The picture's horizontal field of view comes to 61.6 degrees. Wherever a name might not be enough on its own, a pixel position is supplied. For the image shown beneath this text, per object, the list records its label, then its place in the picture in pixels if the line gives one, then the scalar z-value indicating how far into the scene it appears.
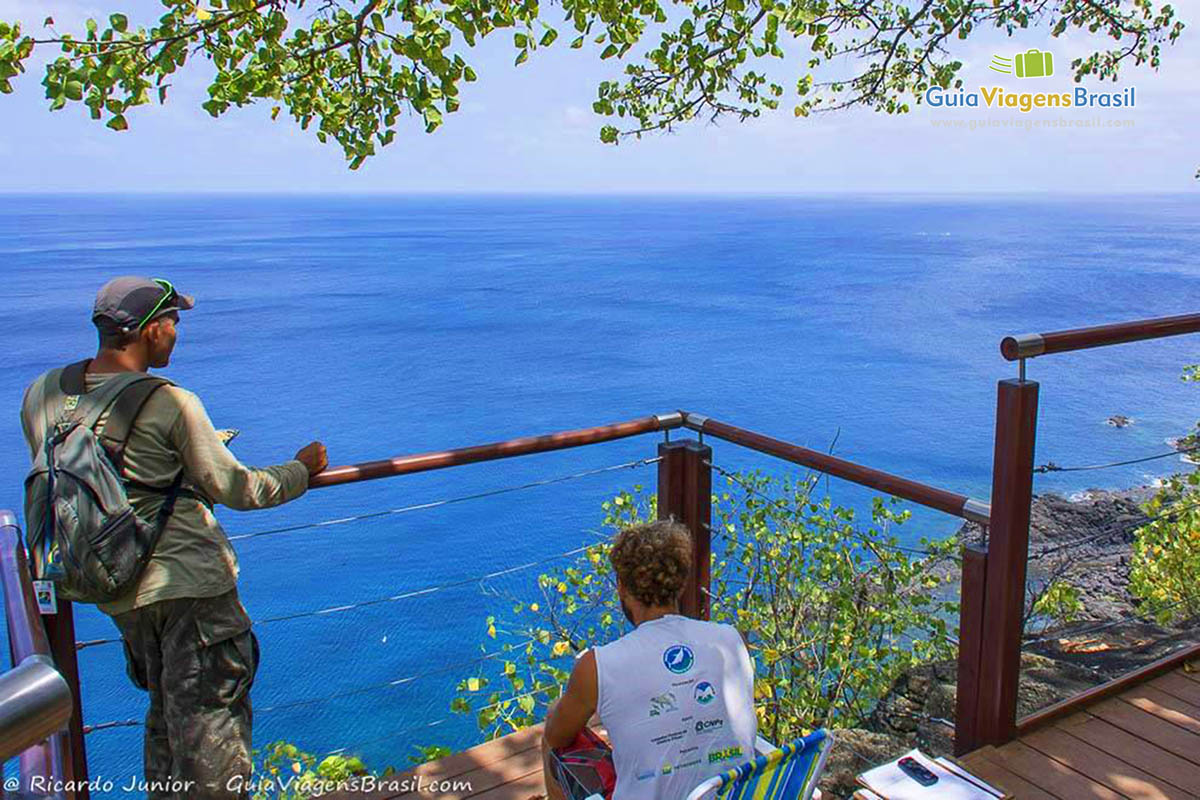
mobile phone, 2.61
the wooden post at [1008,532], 2.74
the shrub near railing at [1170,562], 7.30
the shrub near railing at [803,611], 4.34
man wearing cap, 2.36
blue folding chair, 1.81
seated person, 2.02
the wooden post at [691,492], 3.49
